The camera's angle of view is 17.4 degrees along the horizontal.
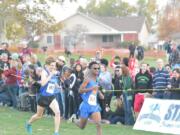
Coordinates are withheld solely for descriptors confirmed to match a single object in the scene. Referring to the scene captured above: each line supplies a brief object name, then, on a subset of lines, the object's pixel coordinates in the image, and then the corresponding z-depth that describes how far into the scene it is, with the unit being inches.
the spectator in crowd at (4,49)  822.7
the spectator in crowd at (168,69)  600.1
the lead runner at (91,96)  475.8
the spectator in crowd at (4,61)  762.1
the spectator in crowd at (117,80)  627.1
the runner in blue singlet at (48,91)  496.4
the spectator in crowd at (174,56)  1036.5
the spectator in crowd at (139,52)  1315.3
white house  3312.0
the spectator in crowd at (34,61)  721.8
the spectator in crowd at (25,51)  877.6
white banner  551.3
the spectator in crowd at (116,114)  617.9
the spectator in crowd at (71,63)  703.4
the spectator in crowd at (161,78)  592.1
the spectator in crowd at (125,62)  628.6
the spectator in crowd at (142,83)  601.6
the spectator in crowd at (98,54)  794.7
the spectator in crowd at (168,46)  1317.4
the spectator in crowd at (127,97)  611.8
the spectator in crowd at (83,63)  646.5
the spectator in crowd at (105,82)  639.8
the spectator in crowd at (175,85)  568.9
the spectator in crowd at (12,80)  741.9
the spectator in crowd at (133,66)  762.3
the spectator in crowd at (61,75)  660.1
